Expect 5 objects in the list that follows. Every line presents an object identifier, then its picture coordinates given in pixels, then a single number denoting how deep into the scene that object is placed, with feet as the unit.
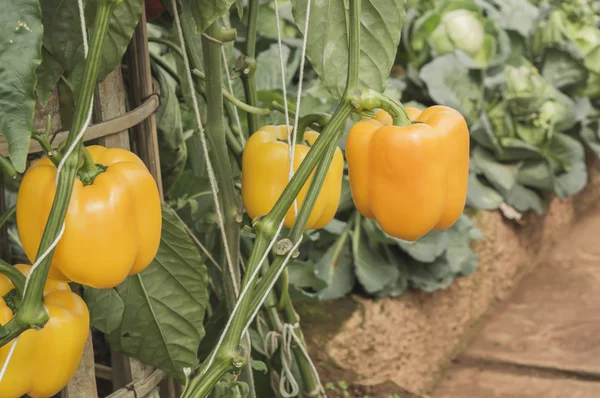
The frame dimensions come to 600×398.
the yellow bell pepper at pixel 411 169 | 4.00
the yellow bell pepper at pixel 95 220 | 3.80
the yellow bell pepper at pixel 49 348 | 3.89
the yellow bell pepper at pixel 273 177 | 4.39
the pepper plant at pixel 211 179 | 3.76
